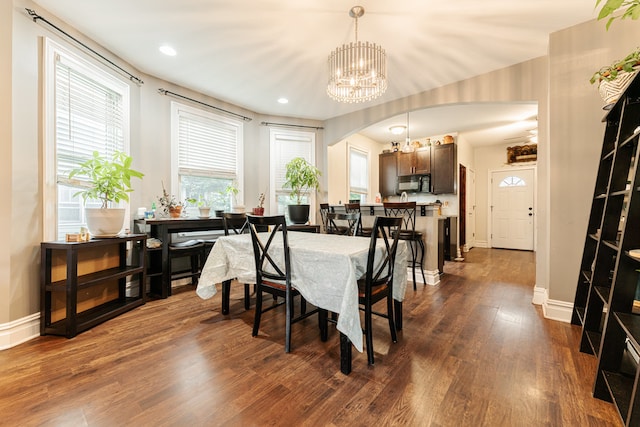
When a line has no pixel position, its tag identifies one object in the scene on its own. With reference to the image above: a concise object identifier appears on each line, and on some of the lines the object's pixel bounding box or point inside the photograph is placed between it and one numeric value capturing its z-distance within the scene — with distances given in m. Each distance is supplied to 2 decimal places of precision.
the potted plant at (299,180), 4.34
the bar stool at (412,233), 3.38
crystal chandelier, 2.38
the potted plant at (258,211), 4.13
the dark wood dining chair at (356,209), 3.69
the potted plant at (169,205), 3.32
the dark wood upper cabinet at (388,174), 6.46
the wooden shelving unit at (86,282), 2.08
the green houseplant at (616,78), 1.58
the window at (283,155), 4.73
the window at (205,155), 3.63
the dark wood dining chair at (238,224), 2.59
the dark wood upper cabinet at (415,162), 5.97
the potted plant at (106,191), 2.31
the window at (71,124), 2.24
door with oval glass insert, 6.44
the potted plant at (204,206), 3.57
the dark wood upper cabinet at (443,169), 5.57
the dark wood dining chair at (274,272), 1.85
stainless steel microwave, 6.06
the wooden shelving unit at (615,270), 1.25
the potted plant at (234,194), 4.06
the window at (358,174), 5.87
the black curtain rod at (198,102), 3.42
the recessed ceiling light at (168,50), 2.75
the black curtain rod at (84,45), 2.12
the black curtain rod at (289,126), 4.66
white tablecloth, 1.53
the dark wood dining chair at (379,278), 1.69
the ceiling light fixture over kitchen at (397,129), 5.39
